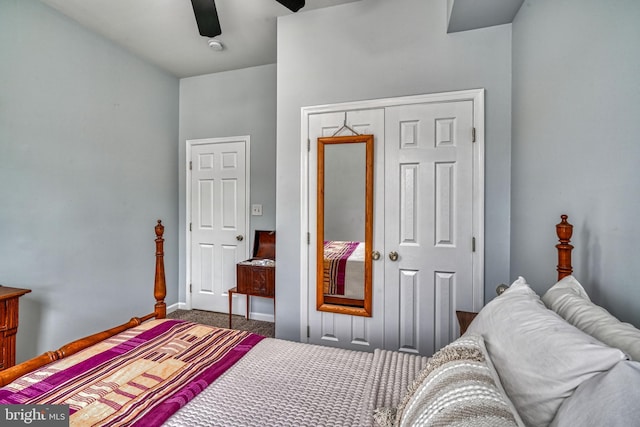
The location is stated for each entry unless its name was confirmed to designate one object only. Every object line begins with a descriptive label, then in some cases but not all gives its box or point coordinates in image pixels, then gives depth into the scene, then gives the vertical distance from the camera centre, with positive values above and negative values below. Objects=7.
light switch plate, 3.33 +0.04
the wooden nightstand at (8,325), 1.69 -0.68
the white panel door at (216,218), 3.42 -0.06
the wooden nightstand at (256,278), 2.84 -0.66
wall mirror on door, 2.25 -0.09
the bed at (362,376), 0.57 -0.63
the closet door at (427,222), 2.08 -0.06
